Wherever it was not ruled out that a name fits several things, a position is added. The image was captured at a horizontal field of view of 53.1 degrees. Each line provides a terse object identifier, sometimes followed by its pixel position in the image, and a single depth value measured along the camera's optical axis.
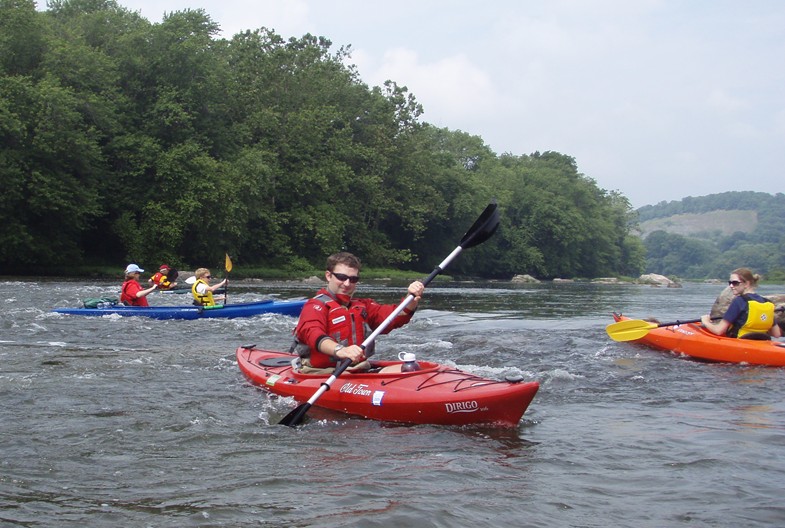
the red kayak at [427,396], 5.69
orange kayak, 9.23
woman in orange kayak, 9.46
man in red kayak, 6.35
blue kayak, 14.34
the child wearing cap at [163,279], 15.75
